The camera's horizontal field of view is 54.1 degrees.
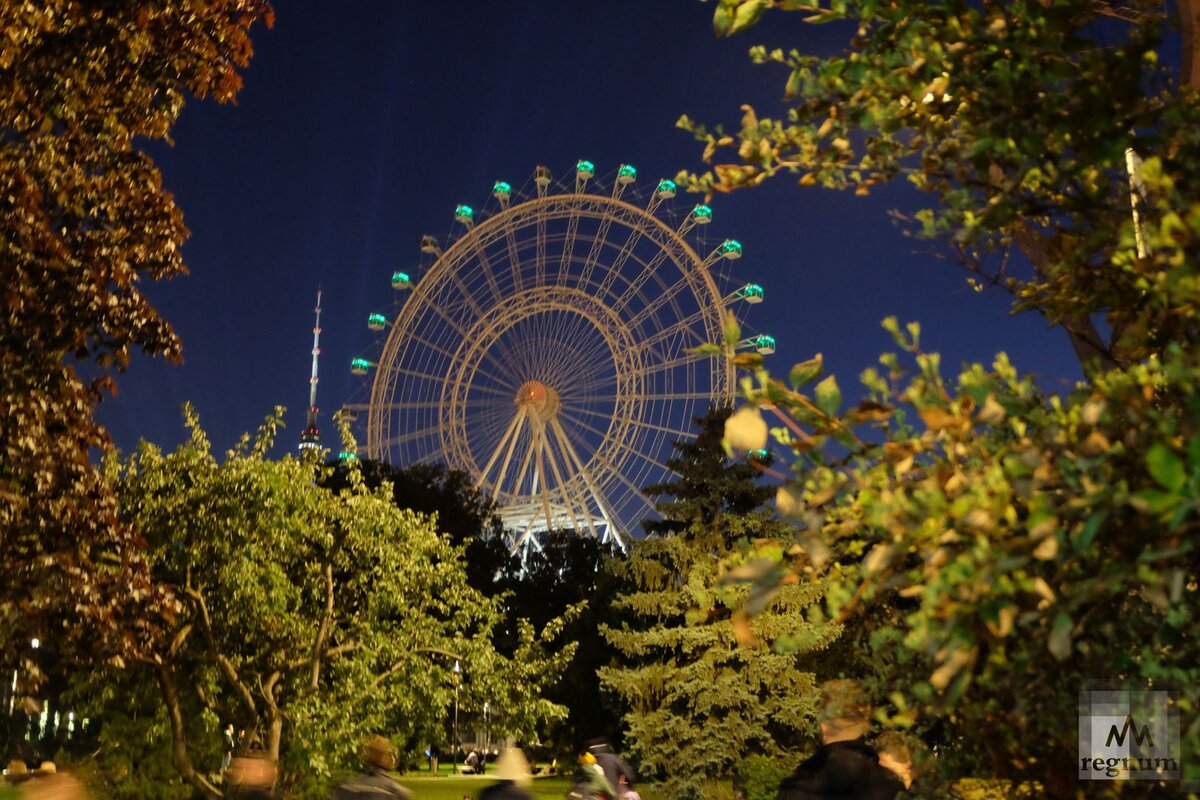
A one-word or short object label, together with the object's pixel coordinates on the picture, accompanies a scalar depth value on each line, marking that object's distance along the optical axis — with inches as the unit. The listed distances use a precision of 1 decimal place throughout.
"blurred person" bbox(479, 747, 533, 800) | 264.7
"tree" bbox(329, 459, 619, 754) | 1330.0
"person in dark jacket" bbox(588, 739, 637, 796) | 411.8
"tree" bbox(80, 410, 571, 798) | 552.4
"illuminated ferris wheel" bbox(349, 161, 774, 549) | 1418.6
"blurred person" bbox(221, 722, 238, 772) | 595.9
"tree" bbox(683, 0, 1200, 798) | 78.5
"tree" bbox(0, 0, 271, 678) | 351.6
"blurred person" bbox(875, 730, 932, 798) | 119.5
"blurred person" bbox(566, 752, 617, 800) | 337.4
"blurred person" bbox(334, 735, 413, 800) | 254.2
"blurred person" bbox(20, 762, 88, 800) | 266.4
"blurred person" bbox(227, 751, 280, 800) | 282.0
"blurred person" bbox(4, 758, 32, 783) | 308.1
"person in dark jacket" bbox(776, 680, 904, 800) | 192.7
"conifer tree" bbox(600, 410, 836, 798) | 871.7
